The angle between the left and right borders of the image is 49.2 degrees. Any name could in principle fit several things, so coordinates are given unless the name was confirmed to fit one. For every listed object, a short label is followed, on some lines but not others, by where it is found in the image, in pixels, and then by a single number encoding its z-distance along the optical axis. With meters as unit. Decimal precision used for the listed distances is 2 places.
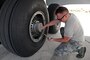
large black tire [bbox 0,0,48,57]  0.94
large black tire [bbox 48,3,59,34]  1.48
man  1.06
